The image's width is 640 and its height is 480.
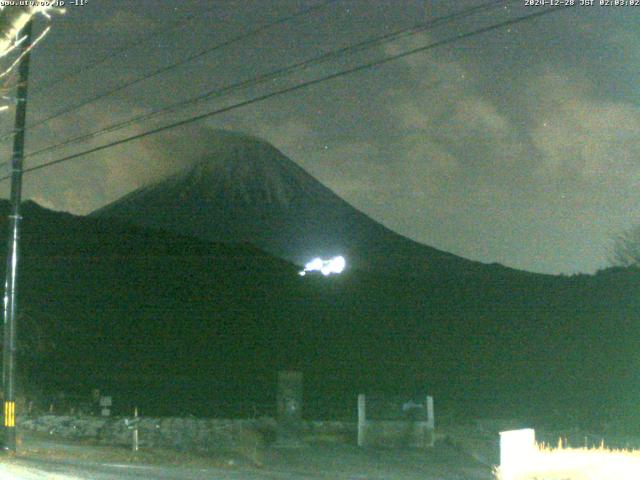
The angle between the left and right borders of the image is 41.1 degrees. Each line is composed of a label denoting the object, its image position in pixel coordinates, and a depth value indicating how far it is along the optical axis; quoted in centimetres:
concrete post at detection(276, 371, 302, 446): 2758
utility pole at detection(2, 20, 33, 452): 1866
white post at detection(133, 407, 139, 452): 2189
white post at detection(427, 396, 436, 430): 2739
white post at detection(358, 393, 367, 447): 2719
